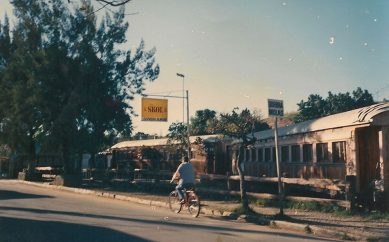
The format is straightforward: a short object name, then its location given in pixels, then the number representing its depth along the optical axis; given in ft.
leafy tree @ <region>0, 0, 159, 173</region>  84.53
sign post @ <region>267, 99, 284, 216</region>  39.68
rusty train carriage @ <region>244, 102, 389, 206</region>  44.65
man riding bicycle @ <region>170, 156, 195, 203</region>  44.19
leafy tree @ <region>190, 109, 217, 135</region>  187.42
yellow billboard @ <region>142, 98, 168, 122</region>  134.16
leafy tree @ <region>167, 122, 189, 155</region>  98.32
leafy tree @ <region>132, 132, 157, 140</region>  264.52
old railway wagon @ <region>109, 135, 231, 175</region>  88.11
